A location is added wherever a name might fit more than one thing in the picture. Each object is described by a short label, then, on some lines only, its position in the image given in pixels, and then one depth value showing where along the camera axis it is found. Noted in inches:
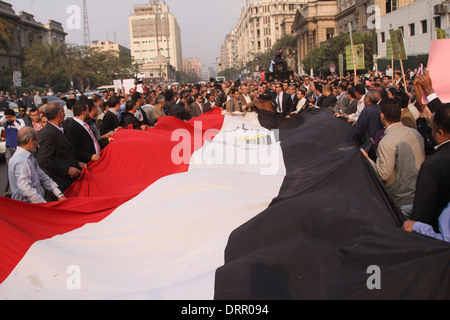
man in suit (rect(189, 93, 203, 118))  580.4
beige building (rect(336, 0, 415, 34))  2215.1
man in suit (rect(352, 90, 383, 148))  295.1
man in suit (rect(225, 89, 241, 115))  614.2
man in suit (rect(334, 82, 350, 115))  473.8
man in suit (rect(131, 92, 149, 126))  428.8
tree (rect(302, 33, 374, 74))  1913.1
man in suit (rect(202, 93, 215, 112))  593.0
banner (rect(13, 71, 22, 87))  1331.7
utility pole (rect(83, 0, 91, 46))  4371.1
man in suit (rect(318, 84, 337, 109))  510.0
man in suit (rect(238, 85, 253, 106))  632.0
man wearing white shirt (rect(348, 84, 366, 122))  379.6
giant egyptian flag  124.8
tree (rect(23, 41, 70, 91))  2337.6
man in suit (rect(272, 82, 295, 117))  582.2
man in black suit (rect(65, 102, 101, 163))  294.7
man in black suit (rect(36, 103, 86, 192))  263.0
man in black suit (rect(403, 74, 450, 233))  143.9
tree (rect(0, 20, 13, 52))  1339.4
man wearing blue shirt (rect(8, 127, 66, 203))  221.6
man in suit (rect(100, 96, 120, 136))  377.7
